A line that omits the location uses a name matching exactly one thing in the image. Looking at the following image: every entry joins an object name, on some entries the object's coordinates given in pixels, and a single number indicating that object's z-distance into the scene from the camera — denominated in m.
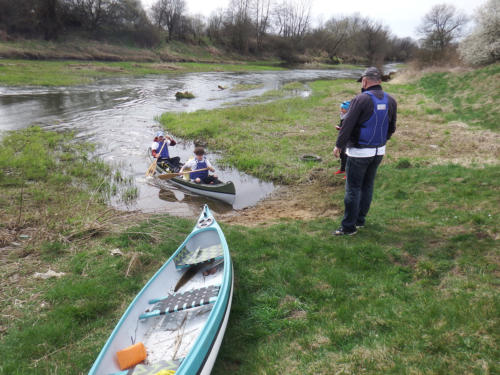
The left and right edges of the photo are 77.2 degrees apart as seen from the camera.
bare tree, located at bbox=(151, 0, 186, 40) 70.62
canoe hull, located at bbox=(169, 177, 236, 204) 8.77
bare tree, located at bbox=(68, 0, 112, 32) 55.66
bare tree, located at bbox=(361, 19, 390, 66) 82.81
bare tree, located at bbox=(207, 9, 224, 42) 74.00
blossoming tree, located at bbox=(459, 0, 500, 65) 19.08
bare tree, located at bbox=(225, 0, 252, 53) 71.12
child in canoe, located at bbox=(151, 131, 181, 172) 10.99
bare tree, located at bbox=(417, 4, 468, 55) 45.84
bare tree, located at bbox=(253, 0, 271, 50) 78.62
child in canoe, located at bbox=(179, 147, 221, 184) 9.34
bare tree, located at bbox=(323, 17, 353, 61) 79.12
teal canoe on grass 3.18
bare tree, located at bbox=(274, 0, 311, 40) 89.12
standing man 4.65
